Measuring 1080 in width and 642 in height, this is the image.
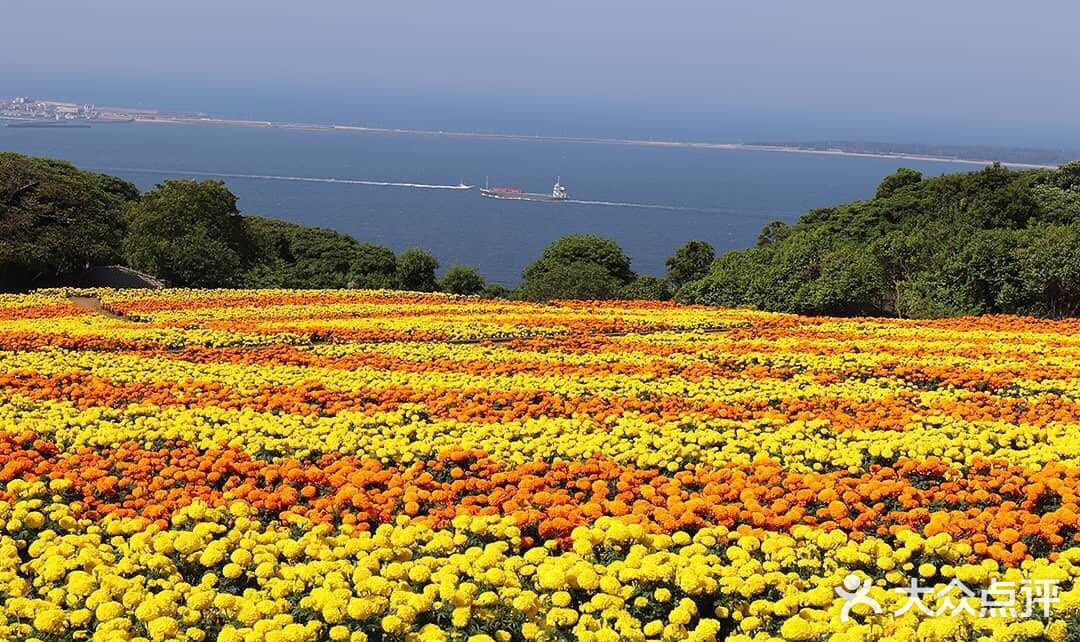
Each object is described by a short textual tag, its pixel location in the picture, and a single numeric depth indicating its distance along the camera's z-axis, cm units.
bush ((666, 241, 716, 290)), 5725
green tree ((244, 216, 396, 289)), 4356
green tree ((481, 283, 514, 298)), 5320
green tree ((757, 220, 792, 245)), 6431
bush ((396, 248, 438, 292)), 5297
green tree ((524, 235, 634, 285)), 4900
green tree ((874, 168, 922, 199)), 6094
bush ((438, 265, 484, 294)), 5181
